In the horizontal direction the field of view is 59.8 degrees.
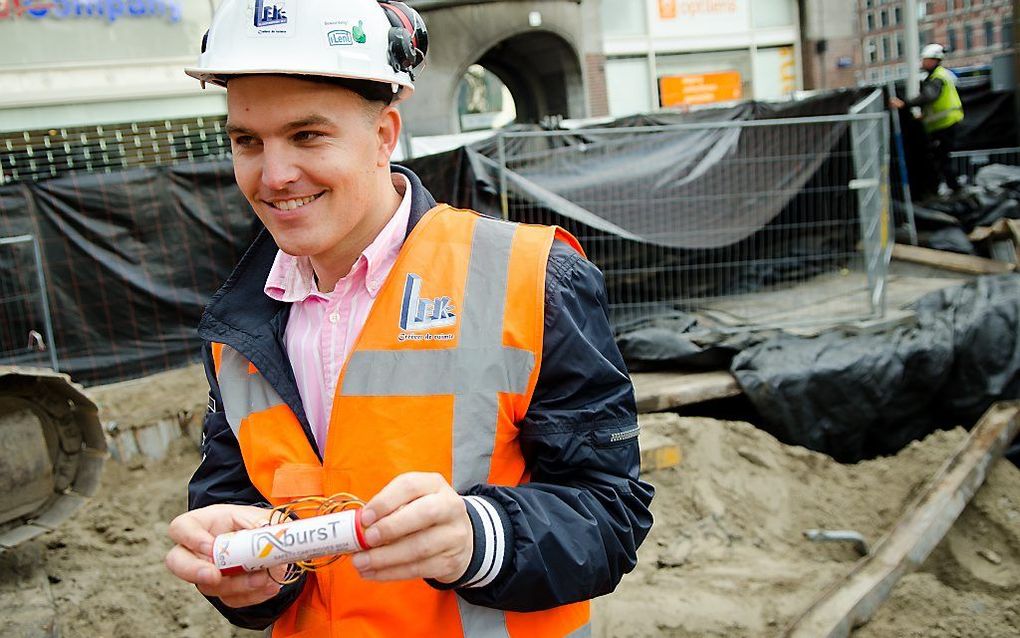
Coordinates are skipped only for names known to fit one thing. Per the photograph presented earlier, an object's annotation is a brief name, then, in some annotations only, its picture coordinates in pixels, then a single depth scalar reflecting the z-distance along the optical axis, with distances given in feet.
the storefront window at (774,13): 66.49
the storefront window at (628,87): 63.41
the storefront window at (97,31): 41.01
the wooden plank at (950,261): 30.30
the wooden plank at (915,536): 13.67
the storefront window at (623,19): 62.18
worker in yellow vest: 38.14
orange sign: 65.21
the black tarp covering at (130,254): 28.66
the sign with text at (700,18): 63.93
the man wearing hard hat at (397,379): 5.46
